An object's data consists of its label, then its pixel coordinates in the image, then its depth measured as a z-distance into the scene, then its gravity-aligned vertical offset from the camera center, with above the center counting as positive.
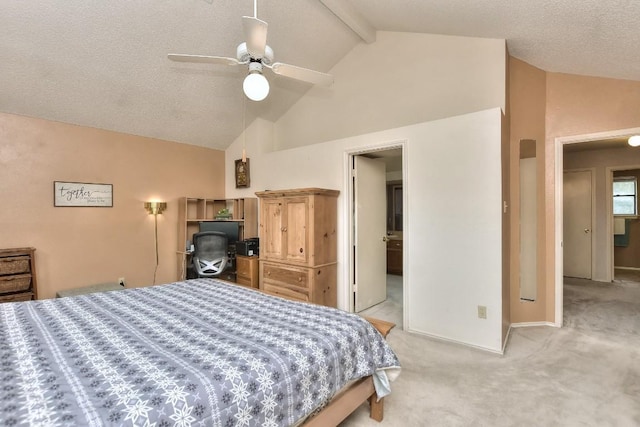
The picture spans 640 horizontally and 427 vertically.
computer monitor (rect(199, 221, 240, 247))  4.70 -0.24
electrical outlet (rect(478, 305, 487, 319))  2.84 -0.96
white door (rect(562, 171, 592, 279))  5.65 -0.30
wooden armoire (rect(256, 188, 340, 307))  3.61 -0.41
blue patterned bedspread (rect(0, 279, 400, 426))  0.97 -0.60
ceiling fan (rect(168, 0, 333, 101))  1.85 +1.05
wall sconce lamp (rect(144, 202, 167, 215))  4.41 +0.08
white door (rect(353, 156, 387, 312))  3.97 -0.29
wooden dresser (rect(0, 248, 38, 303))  3.19 -0.66
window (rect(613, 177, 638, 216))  6.48 +0.26
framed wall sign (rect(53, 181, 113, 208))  3.75 +0.24
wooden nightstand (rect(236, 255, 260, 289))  4.25 -0.83
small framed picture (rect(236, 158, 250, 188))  5.01 +0.61
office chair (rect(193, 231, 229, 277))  4.21 -0.59
